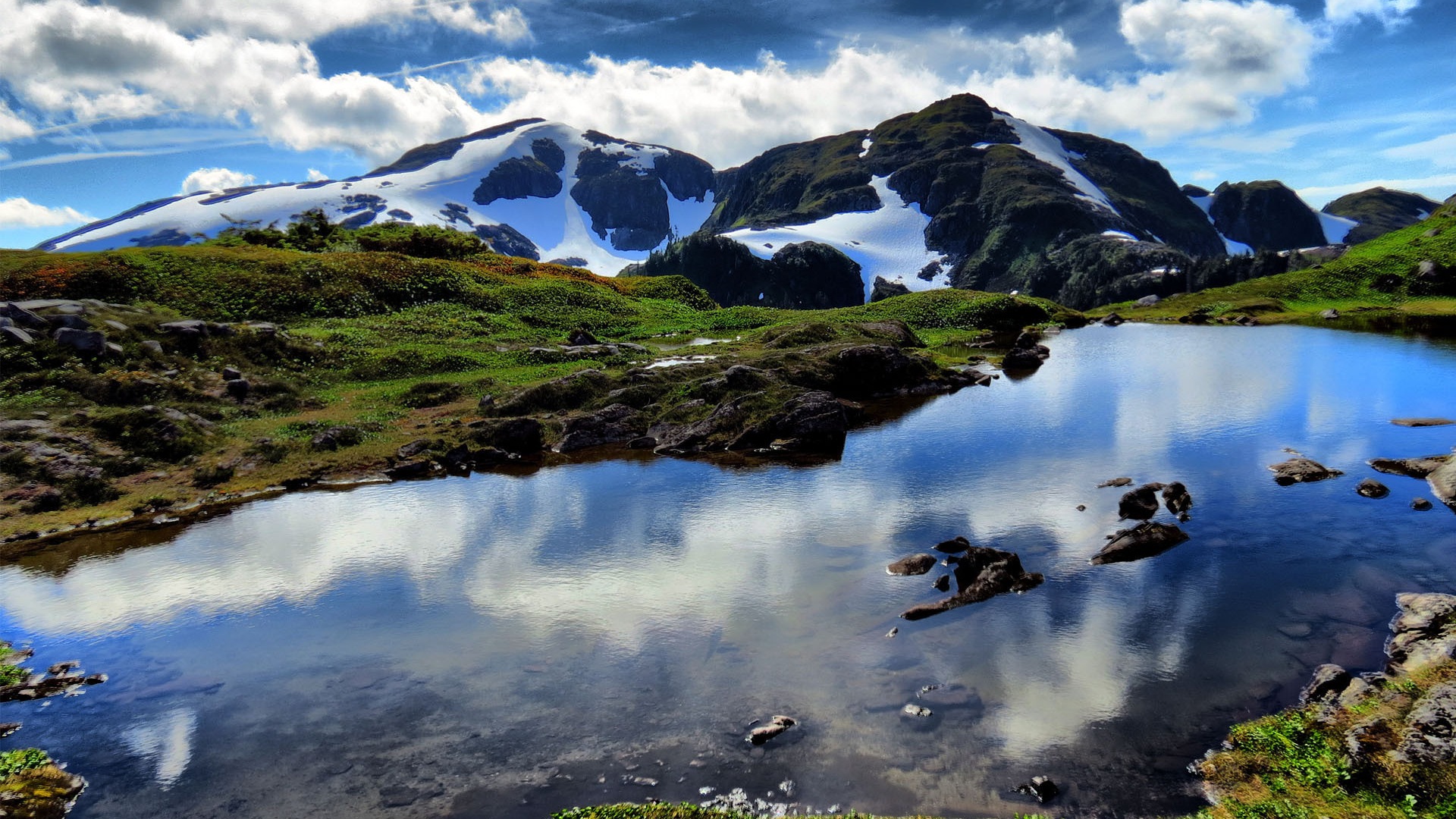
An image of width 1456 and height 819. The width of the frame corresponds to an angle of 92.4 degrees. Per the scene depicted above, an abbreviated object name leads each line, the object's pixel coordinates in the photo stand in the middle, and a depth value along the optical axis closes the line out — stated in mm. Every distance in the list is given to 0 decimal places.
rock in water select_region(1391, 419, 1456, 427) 40125
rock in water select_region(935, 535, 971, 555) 26750
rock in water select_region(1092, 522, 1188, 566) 25859
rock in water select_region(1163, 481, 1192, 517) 29703
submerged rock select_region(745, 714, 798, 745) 17031
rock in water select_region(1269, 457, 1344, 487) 32219
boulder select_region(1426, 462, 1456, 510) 28709
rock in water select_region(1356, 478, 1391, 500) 29875
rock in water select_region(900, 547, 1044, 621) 23047
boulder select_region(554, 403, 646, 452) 45578
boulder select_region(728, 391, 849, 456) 43156
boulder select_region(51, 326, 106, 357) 48844
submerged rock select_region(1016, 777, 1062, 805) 14664
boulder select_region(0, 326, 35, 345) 47312
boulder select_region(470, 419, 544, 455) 44188
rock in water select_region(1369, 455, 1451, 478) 31983
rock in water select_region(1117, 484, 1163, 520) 29344
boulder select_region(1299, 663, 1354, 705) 17047
